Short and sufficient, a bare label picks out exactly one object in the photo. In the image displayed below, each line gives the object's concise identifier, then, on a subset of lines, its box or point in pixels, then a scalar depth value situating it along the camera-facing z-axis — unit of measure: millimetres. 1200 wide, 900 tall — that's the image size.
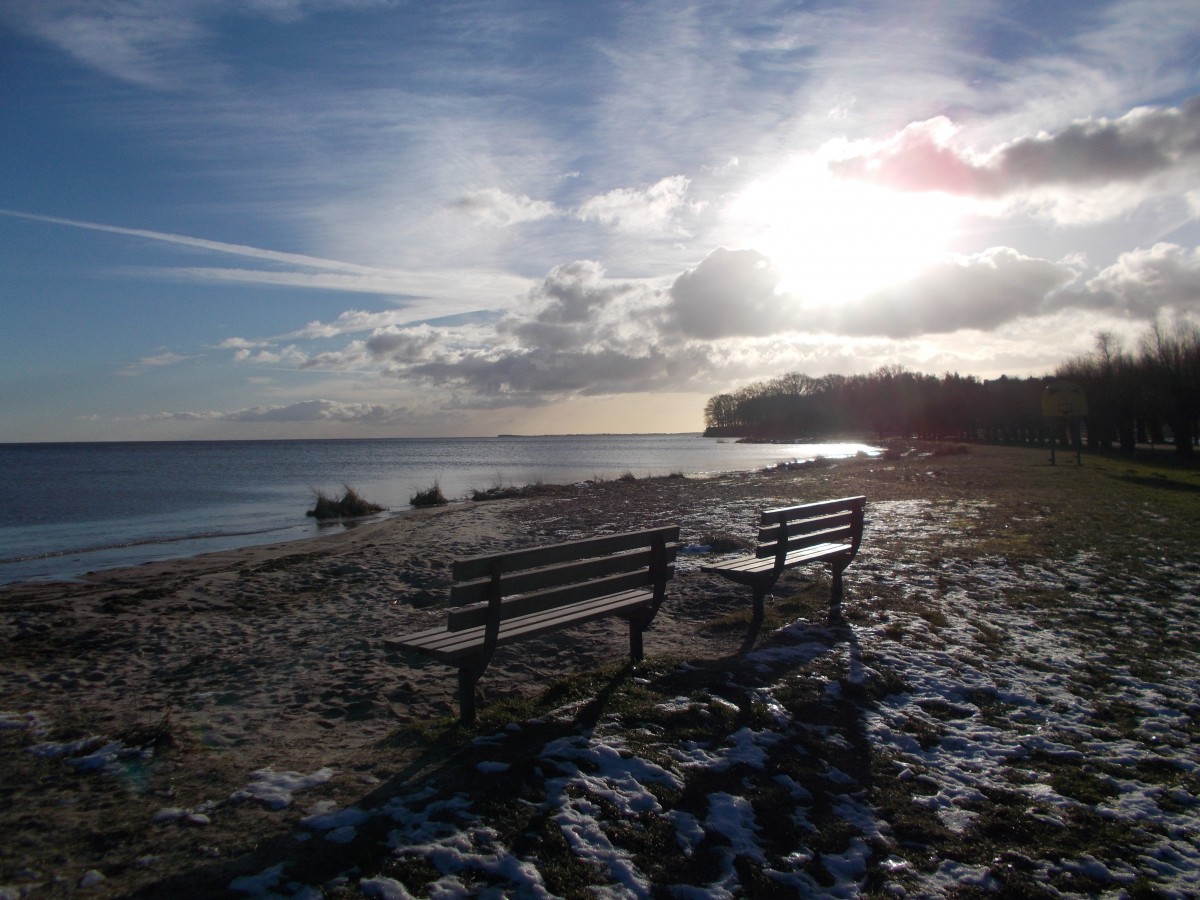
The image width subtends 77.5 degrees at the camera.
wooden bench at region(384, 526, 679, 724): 4758
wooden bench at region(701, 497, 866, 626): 7340
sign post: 37375
